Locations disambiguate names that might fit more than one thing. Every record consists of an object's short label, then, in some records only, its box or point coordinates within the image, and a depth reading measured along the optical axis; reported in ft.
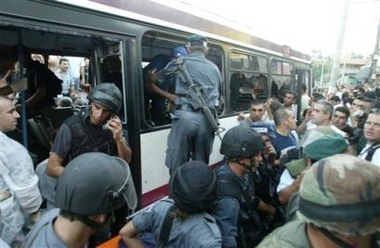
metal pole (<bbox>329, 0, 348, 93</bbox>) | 43.21
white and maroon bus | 8.57
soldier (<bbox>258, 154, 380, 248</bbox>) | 3.71
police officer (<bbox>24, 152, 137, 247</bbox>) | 4.68
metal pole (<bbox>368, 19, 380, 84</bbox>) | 42.82
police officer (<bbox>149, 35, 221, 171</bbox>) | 11.92
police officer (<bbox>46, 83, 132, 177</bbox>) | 8.73
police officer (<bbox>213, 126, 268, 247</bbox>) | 7.75
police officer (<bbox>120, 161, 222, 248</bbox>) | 6.44
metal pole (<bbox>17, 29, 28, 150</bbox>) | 9.98
